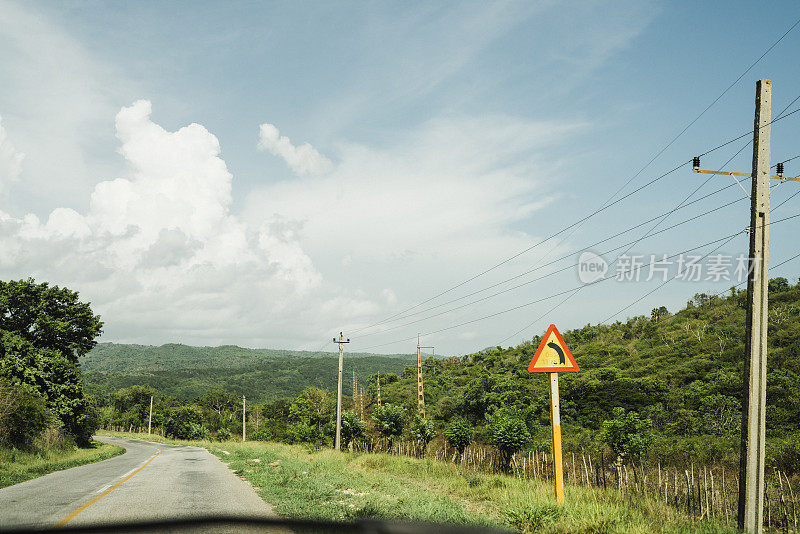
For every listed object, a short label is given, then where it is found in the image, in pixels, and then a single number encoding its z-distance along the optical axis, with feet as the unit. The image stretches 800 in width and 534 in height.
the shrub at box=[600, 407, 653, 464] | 79.08
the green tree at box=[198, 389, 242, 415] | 364.17
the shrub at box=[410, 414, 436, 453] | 102.53
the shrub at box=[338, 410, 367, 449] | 113.19
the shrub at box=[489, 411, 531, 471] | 67.97
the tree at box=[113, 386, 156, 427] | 345.31
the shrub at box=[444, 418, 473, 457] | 88.94
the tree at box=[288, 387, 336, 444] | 172.34
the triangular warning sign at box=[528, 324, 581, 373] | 27.04
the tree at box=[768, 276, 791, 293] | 188.94
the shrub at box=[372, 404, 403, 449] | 110.22
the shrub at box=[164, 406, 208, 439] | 259.92
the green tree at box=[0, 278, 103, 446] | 89.51
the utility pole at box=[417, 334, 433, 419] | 114.93
